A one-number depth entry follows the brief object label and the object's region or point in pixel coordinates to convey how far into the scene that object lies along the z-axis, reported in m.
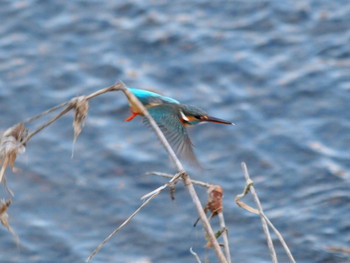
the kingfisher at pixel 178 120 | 6.52
